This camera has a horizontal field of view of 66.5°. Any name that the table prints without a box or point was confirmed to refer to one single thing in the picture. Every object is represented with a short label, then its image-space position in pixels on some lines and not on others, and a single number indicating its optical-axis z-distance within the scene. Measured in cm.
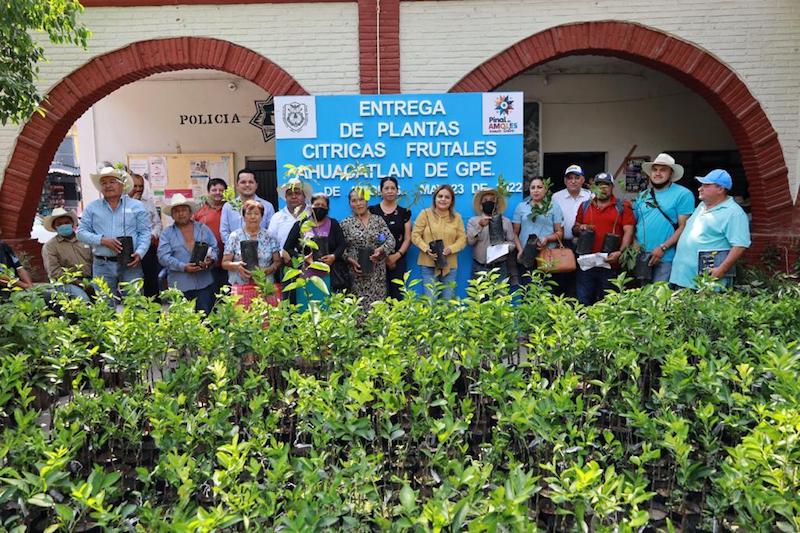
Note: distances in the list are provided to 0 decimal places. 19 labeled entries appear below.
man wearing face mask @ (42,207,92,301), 563
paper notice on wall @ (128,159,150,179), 1001
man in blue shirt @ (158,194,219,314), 533
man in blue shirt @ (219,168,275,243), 565
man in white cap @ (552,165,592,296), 586
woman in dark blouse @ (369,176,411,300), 566
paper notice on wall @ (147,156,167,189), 1001
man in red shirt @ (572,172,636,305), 554
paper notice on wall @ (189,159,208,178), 1004
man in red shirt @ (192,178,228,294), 576
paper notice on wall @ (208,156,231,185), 1010
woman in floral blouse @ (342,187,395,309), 542
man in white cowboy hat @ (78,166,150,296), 546
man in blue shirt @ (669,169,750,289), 468
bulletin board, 1000
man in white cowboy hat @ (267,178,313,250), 542
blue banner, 599
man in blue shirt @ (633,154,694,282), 538
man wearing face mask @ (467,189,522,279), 559
